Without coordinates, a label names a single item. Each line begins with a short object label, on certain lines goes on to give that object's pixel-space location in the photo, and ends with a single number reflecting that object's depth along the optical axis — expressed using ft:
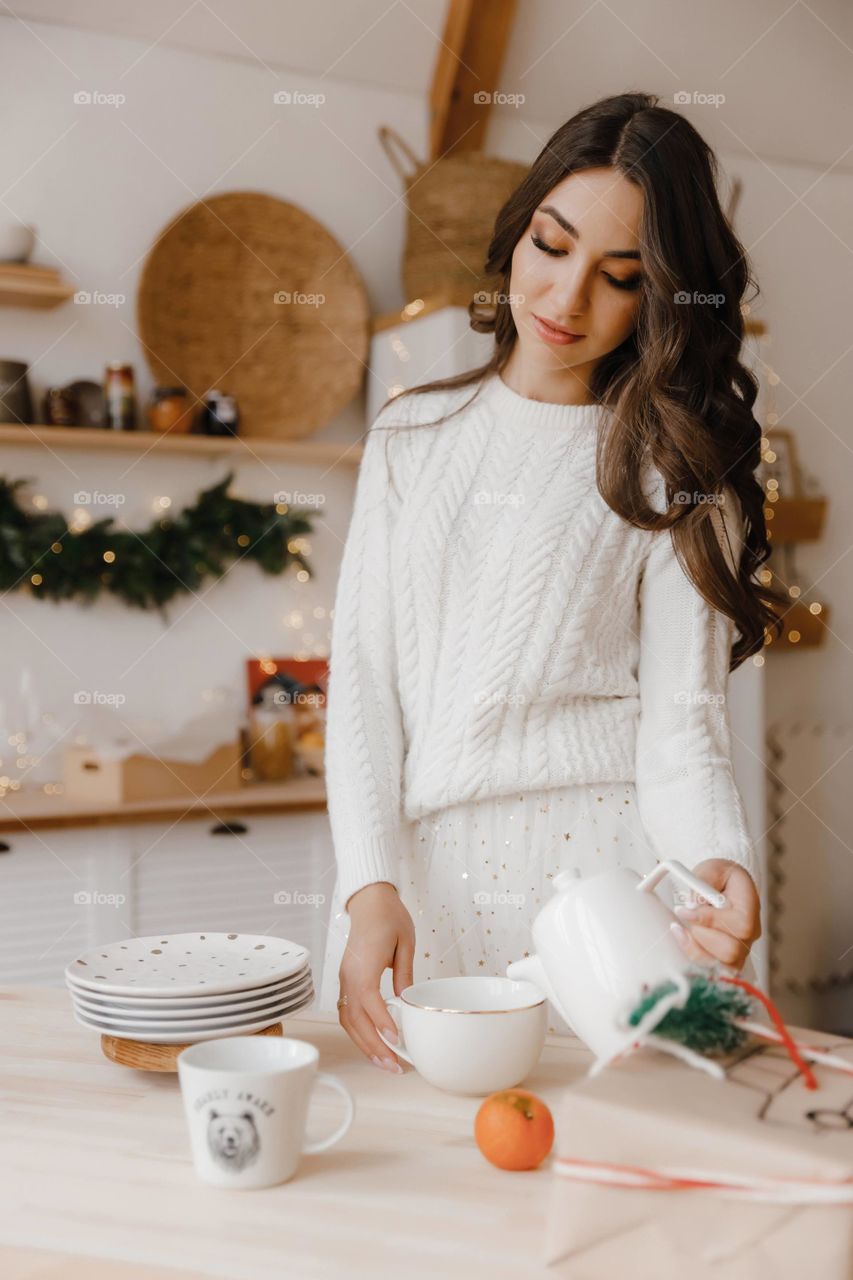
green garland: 9.73
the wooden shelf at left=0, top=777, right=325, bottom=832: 8.85
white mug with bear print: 2.44
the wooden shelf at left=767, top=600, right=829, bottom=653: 11.82
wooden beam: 10.34
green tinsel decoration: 2.19
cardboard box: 9.09
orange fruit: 2.56
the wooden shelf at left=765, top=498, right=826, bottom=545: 11.55
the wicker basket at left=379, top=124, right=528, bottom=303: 10.00
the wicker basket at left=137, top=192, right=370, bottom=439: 10.34
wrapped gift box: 1.84
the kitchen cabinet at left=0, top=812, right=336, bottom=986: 8.91
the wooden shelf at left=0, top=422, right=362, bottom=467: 9.64
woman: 4.31
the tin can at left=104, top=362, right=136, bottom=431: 9.96
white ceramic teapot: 2.37
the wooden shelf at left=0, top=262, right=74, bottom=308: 9.33
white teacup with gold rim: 2.92
